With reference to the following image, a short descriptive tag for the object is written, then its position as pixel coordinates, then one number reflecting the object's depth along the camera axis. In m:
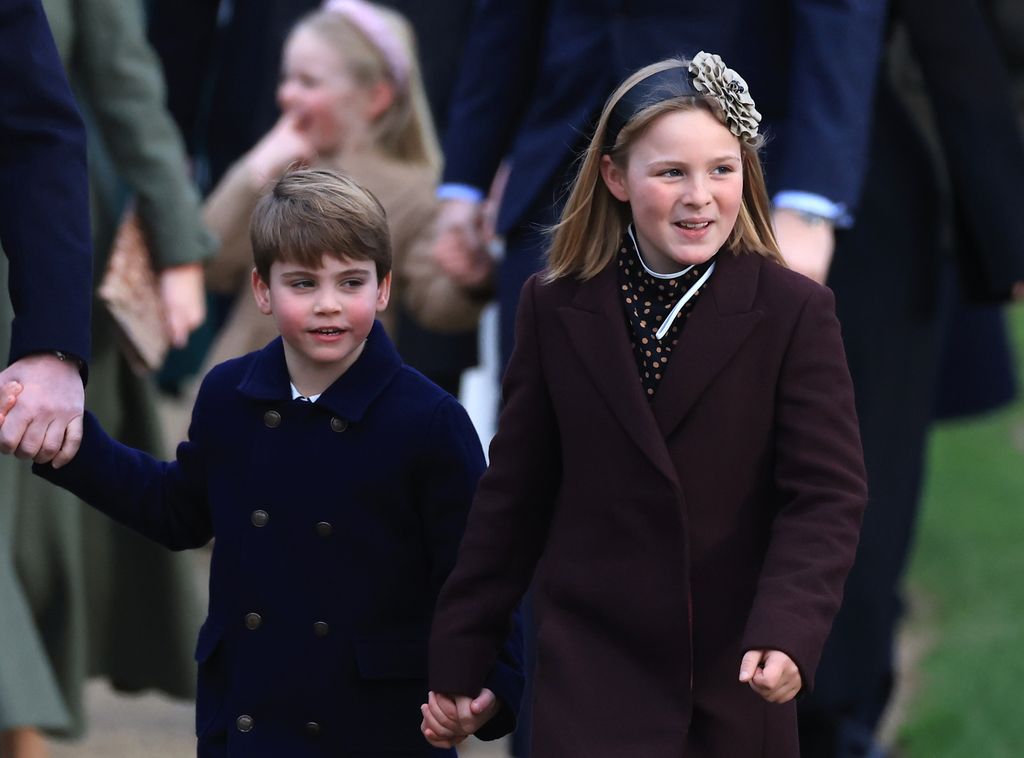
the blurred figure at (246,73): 13.17
